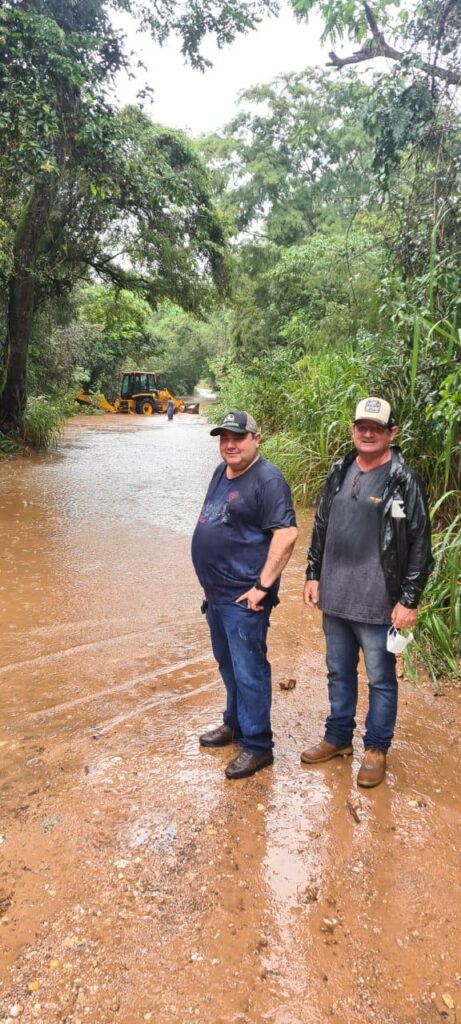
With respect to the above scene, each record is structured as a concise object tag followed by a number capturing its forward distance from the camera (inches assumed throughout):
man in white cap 94.6
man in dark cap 98.3
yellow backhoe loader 1237.1
